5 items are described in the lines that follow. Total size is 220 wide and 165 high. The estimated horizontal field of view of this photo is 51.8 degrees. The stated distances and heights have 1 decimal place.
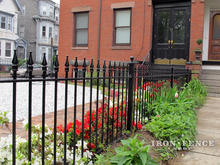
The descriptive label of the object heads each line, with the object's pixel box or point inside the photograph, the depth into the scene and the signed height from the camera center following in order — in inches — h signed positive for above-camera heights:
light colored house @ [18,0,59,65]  1343.5 +259.0
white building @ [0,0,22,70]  1088.8 +200.6
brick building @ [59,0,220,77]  447.2 +89.4
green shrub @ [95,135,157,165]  93.1 -36.0
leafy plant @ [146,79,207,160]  133.6 -32.6
